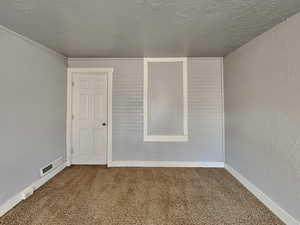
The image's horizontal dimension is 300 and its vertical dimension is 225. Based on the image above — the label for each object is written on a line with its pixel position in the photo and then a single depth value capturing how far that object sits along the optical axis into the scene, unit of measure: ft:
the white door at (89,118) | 9.98
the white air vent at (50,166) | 7.62
